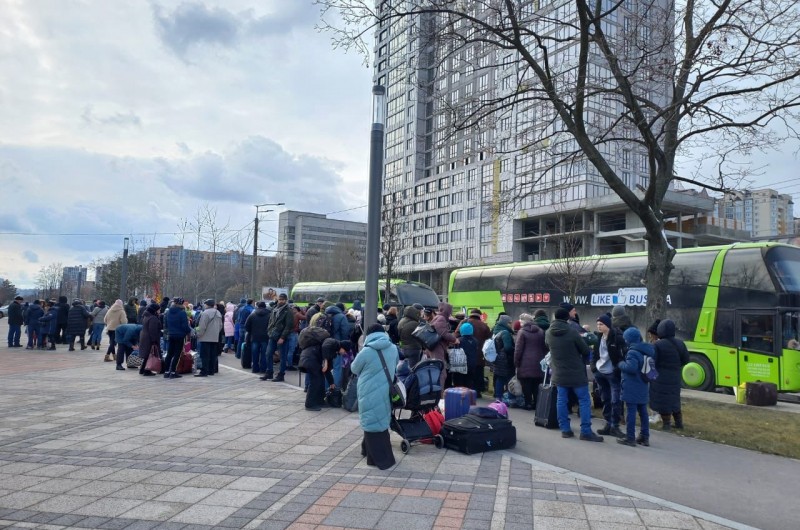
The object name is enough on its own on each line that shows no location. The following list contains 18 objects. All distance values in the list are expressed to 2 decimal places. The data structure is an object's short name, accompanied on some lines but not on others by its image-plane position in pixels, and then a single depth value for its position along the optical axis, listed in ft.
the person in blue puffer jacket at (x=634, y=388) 26.25
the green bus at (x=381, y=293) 101.96
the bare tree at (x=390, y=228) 118.31
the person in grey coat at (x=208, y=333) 45.32
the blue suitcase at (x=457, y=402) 27.37
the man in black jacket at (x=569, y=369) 27.12
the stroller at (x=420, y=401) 24.25
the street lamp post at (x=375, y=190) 29.78
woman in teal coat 21.07
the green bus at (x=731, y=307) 45.03
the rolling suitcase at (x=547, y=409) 29.35
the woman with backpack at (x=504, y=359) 35.86
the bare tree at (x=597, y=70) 37.78
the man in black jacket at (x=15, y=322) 71.00
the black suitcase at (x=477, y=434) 23.55
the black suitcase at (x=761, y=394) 39.99
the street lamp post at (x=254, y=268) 110.01
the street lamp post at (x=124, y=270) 96.32
